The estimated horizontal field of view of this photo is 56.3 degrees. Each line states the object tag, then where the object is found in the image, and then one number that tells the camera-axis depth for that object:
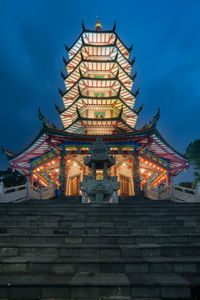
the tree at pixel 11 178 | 29.30
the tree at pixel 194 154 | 22.20
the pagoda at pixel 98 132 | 15.70
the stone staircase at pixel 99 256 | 2.49
